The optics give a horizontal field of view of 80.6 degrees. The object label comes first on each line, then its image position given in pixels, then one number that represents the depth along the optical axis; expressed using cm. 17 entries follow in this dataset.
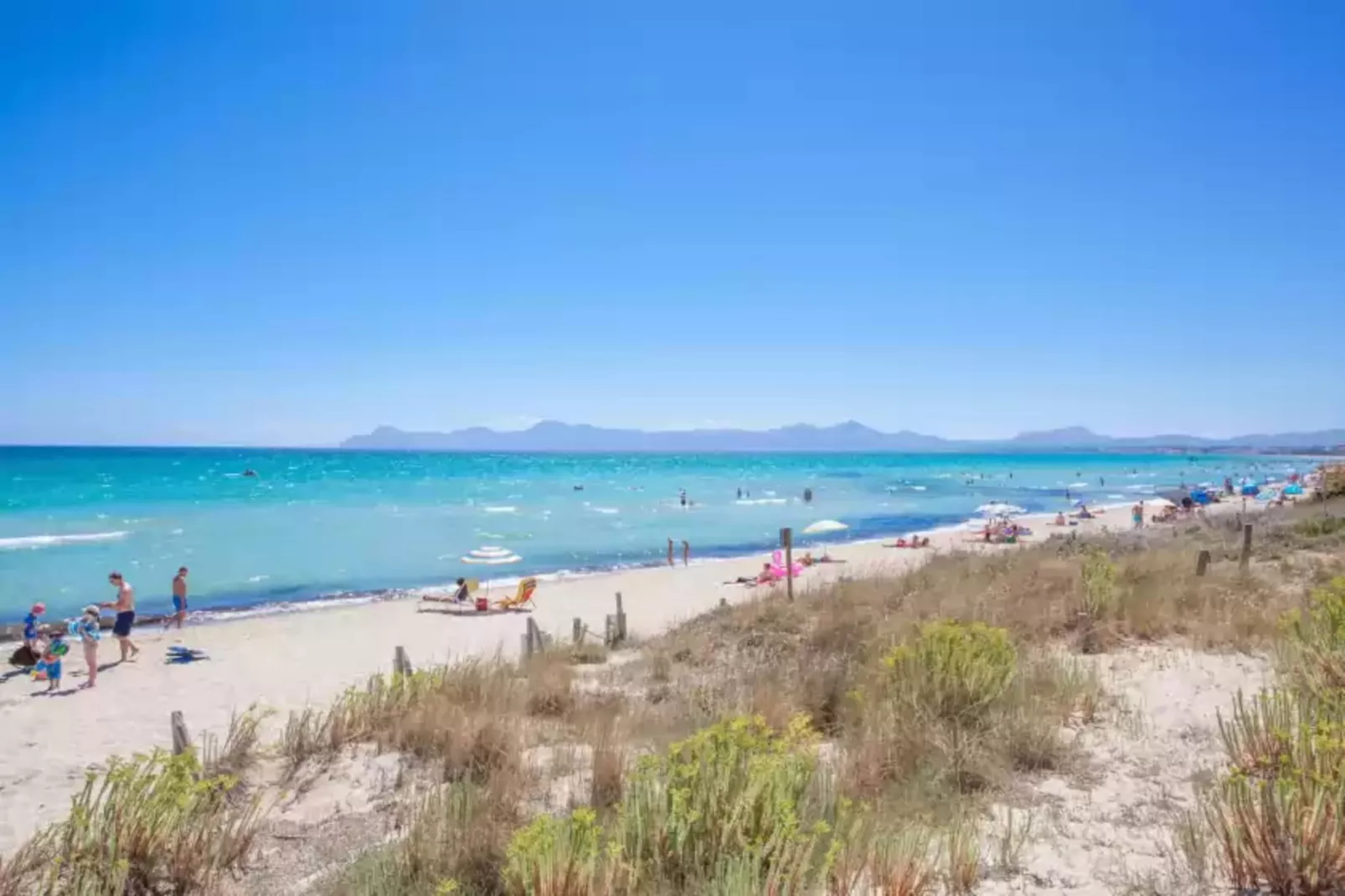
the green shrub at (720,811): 332
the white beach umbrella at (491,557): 2594
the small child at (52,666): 1220
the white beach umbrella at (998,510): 3997
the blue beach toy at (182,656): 1435
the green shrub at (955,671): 539
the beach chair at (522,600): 1989
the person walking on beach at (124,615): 1422
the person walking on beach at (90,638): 1245
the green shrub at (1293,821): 305
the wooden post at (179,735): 590
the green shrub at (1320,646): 509
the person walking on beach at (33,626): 1370
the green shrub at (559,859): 312
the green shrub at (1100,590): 879
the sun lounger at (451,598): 2084
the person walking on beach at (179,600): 1773
